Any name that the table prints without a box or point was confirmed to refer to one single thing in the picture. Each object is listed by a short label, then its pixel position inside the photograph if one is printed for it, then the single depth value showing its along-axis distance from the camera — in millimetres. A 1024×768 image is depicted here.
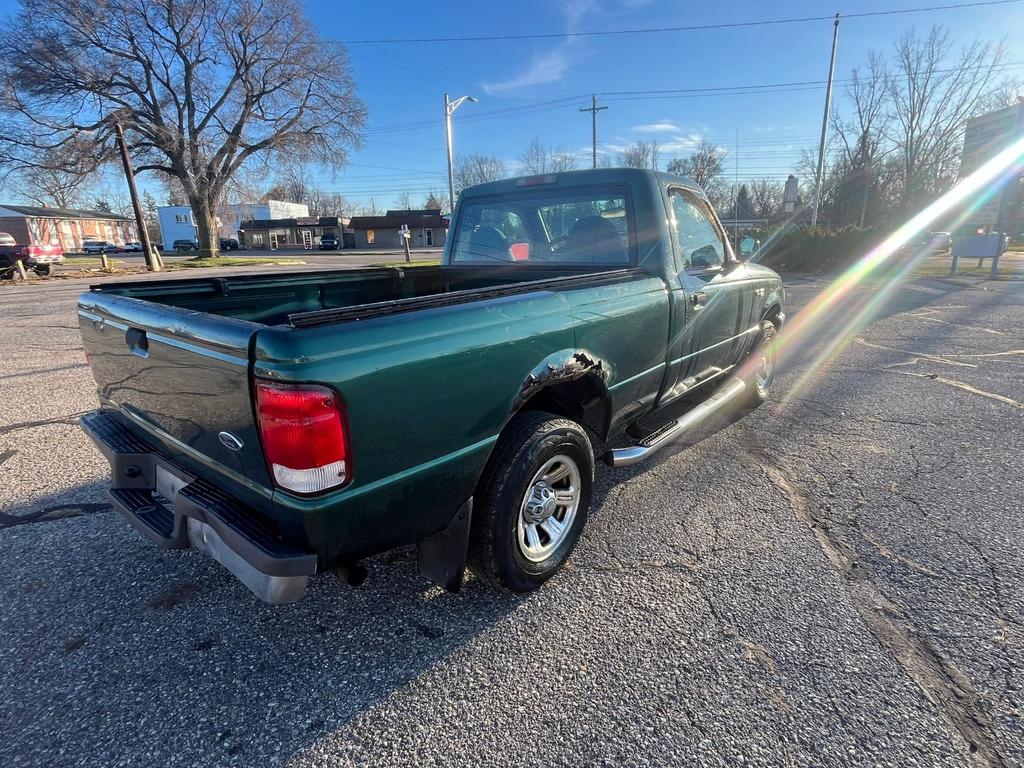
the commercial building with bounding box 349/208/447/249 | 67125
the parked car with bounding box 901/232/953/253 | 20516
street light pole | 26248
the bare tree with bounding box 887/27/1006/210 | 39472
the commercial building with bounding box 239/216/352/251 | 72375
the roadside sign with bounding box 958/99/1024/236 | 17516
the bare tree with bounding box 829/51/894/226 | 45125
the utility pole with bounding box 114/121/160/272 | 25828
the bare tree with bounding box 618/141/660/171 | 58994
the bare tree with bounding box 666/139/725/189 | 69688
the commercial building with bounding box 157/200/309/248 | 75000
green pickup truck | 1758
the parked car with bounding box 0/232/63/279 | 20078
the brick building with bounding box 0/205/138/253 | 62844
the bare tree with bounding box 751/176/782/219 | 81562
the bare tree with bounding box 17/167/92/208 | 30534
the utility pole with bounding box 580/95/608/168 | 45375
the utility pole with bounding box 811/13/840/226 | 27828
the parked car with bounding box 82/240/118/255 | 69294
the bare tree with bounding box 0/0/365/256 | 29516
